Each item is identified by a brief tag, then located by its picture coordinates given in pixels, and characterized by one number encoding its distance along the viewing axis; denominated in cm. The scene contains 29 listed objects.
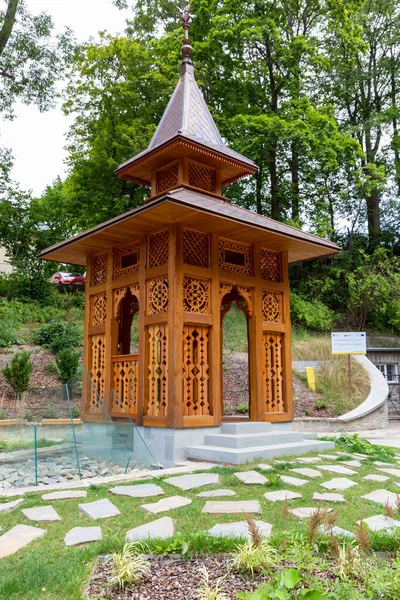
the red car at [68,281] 2239
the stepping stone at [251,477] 497
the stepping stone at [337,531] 313
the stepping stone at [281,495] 436
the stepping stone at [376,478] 532
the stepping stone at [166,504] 400
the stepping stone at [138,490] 450
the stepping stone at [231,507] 392
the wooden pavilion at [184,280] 688
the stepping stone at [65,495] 442
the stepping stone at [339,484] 488
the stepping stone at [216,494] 446
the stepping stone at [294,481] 497
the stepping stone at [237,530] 322
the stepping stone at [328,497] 438
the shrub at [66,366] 1184
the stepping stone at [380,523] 353
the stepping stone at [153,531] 323
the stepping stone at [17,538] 316
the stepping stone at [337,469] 563
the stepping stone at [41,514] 377
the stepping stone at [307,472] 539
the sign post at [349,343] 1228
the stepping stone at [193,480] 486
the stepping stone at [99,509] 385
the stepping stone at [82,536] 325
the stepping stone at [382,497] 441
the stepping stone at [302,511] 382
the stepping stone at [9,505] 409
